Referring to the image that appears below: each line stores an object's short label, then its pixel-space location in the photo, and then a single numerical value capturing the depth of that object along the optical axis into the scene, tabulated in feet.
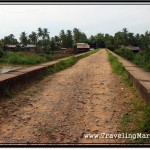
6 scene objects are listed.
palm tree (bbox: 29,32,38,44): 229.25
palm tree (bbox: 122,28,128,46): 175.52
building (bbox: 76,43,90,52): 193.59
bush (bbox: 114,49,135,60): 77.00
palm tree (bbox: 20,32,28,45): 236.43
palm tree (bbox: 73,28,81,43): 239.09
